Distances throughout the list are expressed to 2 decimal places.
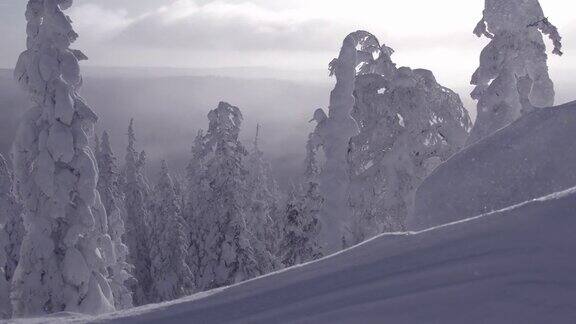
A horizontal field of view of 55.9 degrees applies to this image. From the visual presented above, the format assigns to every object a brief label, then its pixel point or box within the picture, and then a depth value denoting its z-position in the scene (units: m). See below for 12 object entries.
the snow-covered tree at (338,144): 17.58
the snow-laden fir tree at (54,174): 15.80
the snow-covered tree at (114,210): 25.81
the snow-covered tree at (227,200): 25.67
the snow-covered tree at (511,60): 16.88
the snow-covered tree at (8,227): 27.66
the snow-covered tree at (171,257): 36.16
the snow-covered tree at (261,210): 32.28
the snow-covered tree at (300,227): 21.64
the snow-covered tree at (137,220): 42.11
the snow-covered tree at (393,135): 18.06
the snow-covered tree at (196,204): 27.82
